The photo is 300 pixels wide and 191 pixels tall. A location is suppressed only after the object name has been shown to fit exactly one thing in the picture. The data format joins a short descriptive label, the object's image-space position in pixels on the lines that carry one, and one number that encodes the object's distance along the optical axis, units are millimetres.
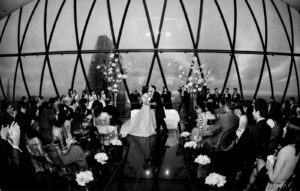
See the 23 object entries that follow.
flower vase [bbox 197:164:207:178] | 5003
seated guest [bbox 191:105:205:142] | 6504
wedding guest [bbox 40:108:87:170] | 4645
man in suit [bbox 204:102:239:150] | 5633
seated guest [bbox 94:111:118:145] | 7125
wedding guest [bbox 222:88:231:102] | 11612
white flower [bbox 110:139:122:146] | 6976
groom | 9023
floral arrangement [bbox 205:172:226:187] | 3415
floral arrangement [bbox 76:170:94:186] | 3506
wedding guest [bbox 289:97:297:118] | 8419
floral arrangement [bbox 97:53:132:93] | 11056
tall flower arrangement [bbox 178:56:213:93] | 10844
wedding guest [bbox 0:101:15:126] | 5078
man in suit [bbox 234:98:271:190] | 4617
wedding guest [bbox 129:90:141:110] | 11828
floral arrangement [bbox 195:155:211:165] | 4660
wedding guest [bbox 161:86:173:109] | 11859
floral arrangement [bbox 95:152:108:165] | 5046
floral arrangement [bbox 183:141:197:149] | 6570
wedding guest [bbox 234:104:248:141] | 6164
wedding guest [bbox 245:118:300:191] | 3137
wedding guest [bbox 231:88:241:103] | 11269
